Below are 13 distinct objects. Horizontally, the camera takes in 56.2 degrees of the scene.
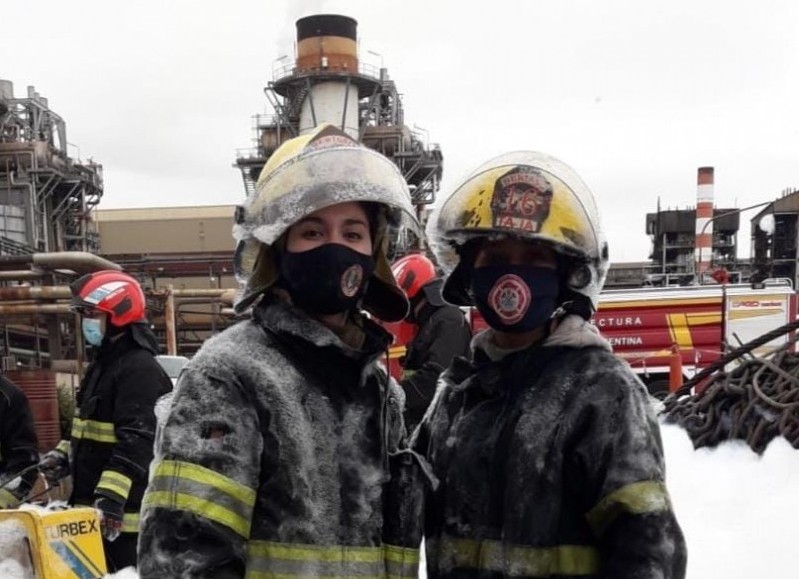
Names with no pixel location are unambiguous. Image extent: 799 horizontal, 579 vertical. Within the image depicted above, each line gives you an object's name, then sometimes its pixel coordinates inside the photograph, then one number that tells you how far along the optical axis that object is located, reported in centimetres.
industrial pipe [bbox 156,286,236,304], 1545
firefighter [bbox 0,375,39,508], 462
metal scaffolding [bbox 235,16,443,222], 3222
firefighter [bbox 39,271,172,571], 404
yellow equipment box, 351
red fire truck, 1237
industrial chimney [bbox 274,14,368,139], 3206
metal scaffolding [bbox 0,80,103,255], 2886
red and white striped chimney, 2472
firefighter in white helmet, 148
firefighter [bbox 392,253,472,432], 516
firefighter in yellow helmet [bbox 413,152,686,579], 162
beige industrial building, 1772
